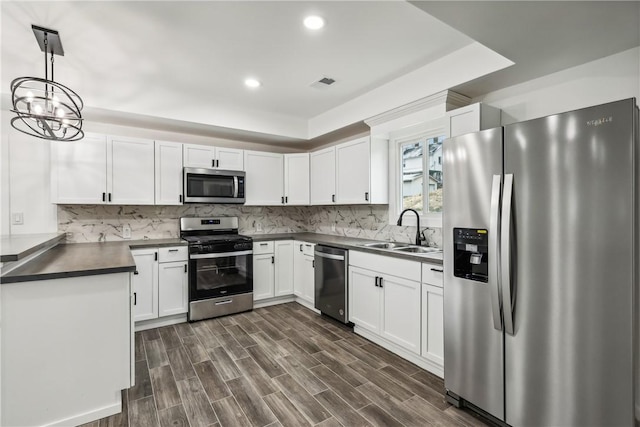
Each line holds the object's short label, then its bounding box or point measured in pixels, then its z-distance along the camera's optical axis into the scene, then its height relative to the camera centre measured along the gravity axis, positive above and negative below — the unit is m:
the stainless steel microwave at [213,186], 3.76 +0.36
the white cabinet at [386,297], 2.60 -0.77
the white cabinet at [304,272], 3.99 -0.77
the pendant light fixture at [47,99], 1.93 +0.72
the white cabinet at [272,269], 4.10 -0.74
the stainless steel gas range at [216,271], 3.59 -0.68
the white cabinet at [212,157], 3.87 +0.74
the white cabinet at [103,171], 3.22 +0.47
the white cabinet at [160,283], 3.35 -0.77
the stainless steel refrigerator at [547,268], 1.40 -0.29
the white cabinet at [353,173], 3.54 +0.51
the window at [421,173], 3.27 +0.45
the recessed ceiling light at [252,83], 3.13 +1.35
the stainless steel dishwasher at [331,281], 3.37 -0.77
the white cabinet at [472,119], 2.41 +0.76
